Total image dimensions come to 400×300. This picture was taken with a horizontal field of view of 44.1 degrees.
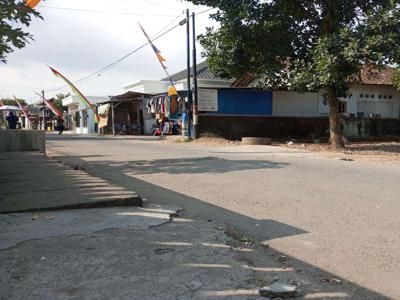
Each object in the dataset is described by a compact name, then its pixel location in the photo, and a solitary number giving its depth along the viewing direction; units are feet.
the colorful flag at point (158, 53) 90.68
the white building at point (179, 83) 100.04
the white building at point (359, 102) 93.81
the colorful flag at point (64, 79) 74.23
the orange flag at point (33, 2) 34.79
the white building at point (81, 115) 154.20
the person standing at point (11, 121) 86.69
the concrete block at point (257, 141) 72.79
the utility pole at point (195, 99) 82.23
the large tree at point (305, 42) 54.60
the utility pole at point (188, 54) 84.85
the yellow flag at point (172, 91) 91.02
